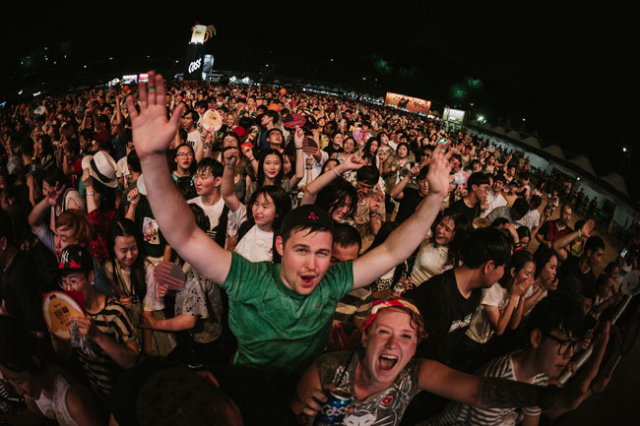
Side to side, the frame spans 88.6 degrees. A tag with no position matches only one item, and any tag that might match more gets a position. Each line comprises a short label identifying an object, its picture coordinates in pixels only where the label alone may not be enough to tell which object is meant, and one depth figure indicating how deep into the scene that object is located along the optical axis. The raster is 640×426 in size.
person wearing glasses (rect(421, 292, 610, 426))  1.97
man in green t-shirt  1.44
